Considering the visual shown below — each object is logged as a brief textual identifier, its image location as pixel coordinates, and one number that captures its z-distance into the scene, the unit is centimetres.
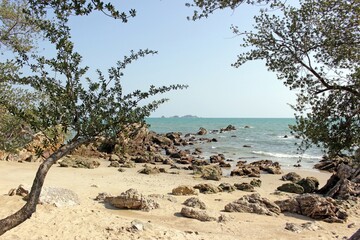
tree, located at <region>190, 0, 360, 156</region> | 771
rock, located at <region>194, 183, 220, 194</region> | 1899
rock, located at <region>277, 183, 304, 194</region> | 2156
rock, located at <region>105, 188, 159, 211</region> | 1361
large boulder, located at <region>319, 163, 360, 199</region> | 1797
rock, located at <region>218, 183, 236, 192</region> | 2003
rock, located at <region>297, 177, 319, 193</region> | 2252
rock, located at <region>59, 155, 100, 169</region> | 2712
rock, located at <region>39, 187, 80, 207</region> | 1258
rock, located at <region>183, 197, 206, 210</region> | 1446
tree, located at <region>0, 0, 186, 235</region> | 585
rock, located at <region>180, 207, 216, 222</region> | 1260
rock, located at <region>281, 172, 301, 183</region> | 2639
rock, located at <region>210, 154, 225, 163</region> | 3762
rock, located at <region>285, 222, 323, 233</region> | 1230
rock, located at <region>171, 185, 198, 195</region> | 1747
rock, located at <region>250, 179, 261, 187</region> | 2347
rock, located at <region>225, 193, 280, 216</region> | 1441
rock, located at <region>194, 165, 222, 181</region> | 2566
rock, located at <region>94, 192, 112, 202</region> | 1466
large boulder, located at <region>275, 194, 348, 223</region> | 1438
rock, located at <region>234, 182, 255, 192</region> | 2116
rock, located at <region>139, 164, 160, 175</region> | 2697
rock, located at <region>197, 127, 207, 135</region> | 8597
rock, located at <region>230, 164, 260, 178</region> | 2815
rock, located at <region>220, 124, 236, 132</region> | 10172
